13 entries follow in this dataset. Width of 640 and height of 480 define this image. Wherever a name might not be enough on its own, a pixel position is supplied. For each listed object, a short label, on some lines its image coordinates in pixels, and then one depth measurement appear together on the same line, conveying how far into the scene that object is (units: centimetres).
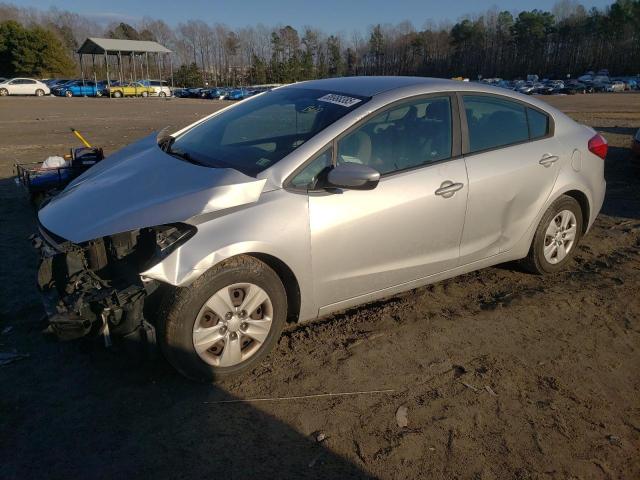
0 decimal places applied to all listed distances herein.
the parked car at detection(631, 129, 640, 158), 911
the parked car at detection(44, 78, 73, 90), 5496
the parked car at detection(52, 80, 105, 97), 5245
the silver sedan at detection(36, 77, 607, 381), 304
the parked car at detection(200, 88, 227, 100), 6232
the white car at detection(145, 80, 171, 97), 5756
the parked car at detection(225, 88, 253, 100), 6059
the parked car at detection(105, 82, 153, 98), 5378
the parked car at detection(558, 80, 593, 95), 6859
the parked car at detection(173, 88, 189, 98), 6700
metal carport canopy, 5325
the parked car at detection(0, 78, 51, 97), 4800
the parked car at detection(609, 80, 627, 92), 7199
